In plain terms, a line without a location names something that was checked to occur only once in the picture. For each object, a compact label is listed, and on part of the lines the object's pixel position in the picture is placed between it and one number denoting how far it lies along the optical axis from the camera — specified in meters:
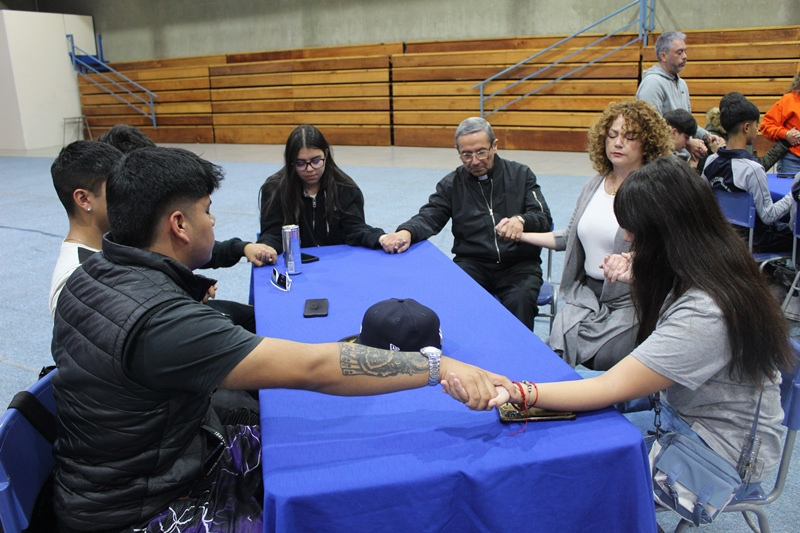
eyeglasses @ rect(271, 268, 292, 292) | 2.38
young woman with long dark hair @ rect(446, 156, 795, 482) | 1.42
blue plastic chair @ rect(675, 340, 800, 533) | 1.50
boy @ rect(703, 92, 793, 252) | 3.47
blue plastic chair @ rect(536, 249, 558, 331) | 2.93
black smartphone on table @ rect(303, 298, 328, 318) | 2.06
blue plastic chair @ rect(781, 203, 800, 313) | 3.20
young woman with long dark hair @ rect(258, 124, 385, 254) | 2.94
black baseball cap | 1.63
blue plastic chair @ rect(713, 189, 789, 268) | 3.49
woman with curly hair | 2.26
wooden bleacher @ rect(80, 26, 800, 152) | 8.52
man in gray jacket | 4.44
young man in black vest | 1.21
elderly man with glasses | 3.00
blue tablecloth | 1.18
